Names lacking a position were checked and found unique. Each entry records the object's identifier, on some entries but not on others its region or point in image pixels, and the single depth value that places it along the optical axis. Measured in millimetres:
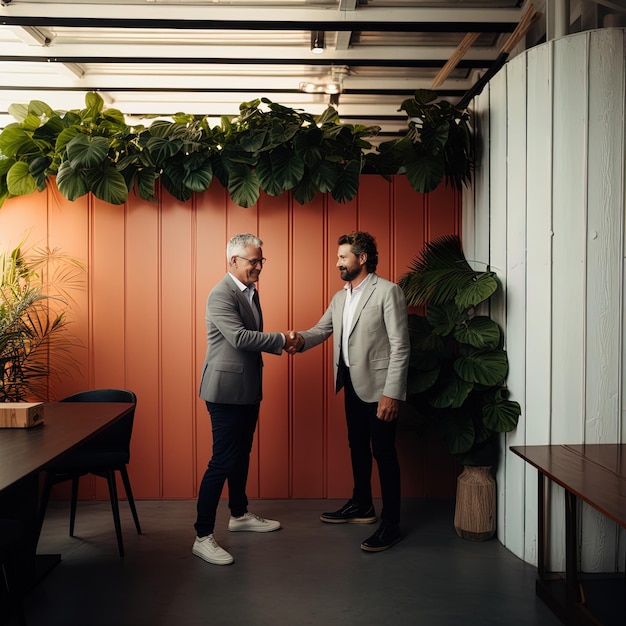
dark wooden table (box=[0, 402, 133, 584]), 2389
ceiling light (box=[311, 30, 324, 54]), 4105
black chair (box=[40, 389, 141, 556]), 3559
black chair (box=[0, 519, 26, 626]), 2502
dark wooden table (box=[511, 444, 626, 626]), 2439
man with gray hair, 3541
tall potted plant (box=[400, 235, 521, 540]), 3695
